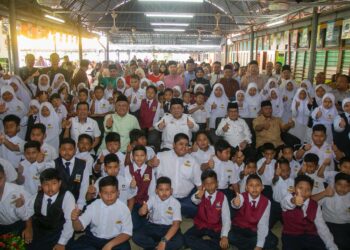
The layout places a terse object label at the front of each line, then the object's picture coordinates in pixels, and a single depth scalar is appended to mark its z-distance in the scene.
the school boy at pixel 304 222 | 3.49
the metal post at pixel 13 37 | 7.64
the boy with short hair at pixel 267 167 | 4.59
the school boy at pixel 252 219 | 3.59
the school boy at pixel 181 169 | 4.32
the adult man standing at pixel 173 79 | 7.75
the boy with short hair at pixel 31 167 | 4.03
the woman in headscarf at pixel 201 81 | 7.71
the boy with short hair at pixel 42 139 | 4.47
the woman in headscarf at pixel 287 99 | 7.27
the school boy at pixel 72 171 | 3.98
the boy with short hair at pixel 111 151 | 4.40
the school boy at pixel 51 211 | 3.32
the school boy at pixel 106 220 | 3.32
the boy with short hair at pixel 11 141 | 4.51
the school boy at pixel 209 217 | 3.59
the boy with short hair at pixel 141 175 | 4.15
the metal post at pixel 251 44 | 17.26
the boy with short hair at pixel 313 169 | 4.28
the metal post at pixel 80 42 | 14.22
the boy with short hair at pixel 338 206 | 3.78
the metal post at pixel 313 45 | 9.56
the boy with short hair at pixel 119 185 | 3.87
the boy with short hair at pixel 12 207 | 3.32
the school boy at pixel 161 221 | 3.55
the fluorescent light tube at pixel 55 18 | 10.34
